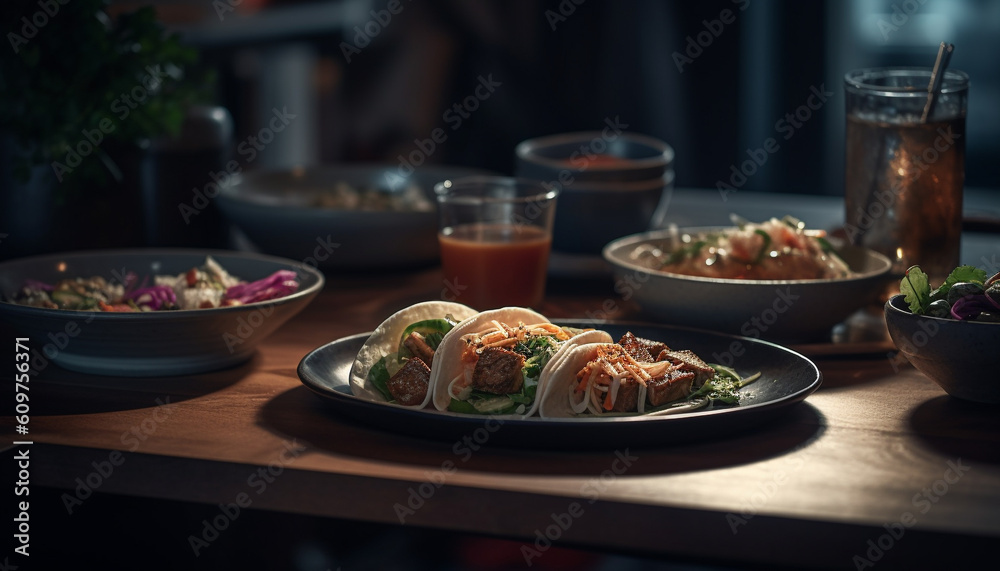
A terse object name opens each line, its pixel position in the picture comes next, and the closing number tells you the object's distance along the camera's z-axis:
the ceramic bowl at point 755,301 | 1.57
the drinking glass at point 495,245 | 1.82
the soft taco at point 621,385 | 1.21
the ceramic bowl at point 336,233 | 2.06
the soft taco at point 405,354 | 1.27
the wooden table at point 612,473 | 1.01
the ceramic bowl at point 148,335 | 1.40
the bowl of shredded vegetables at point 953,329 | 1.26
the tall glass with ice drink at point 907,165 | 1.65
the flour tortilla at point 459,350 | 1.25
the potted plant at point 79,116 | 1.83
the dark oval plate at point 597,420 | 1.14
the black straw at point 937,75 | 1.58
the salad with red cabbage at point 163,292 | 1.57
